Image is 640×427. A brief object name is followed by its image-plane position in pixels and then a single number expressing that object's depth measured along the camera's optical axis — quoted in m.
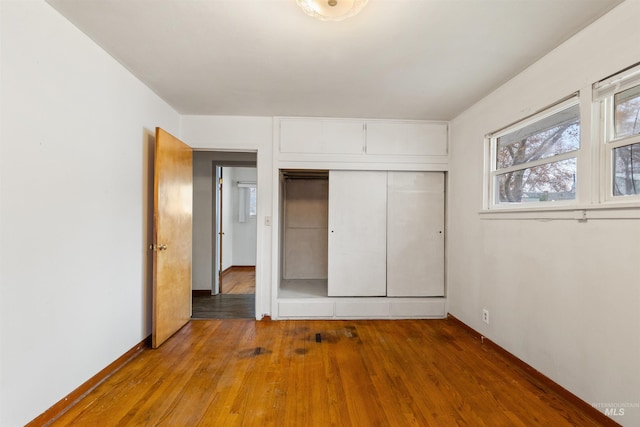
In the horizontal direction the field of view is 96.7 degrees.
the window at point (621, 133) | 1.58
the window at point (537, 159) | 1.99
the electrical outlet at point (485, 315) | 2.75
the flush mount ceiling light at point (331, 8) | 1.43
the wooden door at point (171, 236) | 2.60
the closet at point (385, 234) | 3.46
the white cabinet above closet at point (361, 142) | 3.40
